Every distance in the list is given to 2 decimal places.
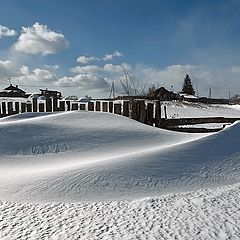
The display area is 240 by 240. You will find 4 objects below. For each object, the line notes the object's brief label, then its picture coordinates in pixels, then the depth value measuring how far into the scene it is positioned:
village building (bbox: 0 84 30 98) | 43.92
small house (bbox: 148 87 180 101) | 52.55
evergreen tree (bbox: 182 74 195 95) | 84.38
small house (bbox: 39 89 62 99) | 35.49
